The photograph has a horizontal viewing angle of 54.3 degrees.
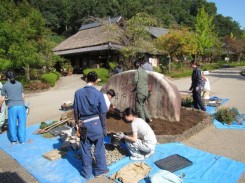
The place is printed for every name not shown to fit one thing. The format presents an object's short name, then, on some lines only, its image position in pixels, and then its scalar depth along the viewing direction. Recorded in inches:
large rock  274.1
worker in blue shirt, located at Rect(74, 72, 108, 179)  162.2
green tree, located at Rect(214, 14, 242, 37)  2976.9
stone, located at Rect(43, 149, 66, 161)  201.9
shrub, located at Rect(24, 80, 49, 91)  633.1
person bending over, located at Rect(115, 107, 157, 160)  188.1
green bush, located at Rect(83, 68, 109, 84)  820.0
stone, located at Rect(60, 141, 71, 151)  218.1
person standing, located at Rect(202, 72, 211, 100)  393.8
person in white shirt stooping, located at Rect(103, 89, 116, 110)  227.5
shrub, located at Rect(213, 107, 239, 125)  290.5
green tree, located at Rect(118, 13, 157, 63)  738.2
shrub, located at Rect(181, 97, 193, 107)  376.3
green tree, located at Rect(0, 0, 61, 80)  558.9
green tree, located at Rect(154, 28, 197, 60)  968.9
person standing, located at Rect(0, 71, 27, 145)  232.2
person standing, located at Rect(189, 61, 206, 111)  327.0
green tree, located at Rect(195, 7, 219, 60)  1456.7
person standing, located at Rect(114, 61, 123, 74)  512.0
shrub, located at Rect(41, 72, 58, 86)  713.0
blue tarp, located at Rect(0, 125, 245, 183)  170.2
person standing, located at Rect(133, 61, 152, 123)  258.2
